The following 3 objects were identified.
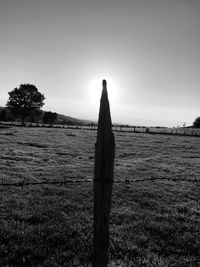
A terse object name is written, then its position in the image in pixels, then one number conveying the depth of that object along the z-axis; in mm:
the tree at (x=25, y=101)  79688
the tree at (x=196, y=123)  133812
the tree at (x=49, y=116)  120062
